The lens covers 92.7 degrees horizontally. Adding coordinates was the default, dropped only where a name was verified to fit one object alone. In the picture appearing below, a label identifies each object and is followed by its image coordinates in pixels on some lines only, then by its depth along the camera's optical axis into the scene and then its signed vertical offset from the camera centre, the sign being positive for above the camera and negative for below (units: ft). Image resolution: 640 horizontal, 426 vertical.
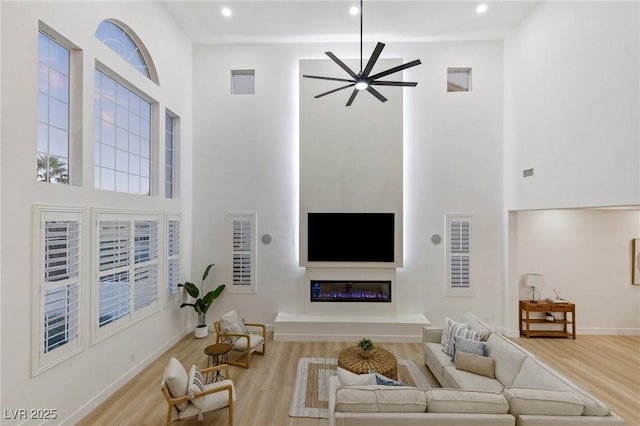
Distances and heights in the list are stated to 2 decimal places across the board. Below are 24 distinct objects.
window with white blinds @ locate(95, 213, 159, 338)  12.58 -2.55
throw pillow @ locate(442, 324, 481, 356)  13.43 -5.26
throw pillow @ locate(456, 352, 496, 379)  11.81 -5.79
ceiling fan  11.92 +5.63
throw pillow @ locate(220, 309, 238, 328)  15.94 -5.55
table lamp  19.47 -4.04
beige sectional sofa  7.82 -5.05
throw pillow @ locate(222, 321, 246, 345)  15.78 -6.01
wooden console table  19.19 -6.63
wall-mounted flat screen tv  20.42 -1.42
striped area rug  11.91 -7.61
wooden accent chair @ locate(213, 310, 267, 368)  15.47 -6.37
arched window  13.57 +8.25
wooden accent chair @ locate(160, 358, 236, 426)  10.05 -6.10
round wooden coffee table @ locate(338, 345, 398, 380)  11.97 -5.96
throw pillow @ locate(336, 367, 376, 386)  9.79 -5.35
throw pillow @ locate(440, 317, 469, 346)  14.43 -5.38
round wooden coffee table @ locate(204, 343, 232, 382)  13.75 -6.21
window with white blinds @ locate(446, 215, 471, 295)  20.88 -2.58
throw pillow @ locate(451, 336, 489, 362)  12.59 -5.44
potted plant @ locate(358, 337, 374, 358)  12.75 -5.53
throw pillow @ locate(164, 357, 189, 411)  10.05 -5.61
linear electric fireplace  20.61 -5.07
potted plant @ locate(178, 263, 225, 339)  19.34 -5.58
